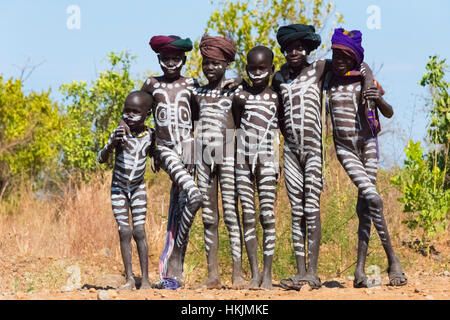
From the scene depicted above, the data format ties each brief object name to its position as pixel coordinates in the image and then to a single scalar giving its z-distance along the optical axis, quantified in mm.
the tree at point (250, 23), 15820
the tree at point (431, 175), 12602
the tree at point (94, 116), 17484
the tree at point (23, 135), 18391
